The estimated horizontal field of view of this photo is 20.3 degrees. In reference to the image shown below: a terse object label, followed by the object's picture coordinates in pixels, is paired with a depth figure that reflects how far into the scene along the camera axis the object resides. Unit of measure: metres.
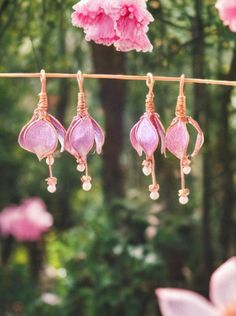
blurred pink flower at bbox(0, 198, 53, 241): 1.02
